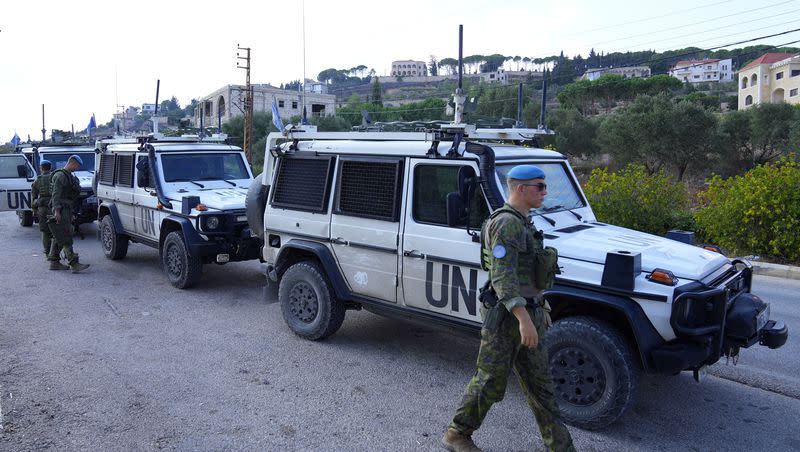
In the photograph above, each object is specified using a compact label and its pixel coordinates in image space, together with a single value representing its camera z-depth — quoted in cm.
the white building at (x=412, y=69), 18100
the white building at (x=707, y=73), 12638
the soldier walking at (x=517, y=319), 355
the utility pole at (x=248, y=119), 3332
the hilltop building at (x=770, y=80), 7081
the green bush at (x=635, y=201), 1204
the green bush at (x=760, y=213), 1048
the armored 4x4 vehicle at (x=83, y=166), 1381
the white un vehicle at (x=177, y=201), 848
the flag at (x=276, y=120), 716
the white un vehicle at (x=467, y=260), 404
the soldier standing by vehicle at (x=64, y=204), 977
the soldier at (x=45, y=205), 1030
